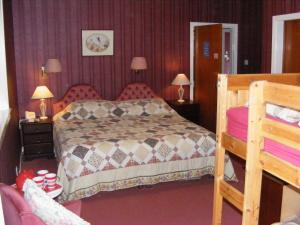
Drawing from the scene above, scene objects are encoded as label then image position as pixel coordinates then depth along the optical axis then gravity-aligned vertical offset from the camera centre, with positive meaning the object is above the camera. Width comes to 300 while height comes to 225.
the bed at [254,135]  1.94 -0.46
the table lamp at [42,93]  5.28 -0.43
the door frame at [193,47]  6.52 +0.37
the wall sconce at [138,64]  5.95 -0.01
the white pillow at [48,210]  2.04 -0.86
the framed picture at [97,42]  5.86 +0.37
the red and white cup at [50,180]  3.04 -1.01
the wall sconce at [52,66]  5.44 -0.02
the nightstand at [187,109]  6.20 -0.81
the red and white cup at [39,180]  3.00 -1.00
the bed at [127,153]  3.88 -1.05
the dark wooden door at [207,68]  6.10 -0.09
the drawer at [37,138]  5.28 -1.11
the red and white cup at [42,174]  3.11 -0.97
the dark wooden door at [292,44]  5.50 +0.28
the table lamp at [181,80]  6.18 -0.30
